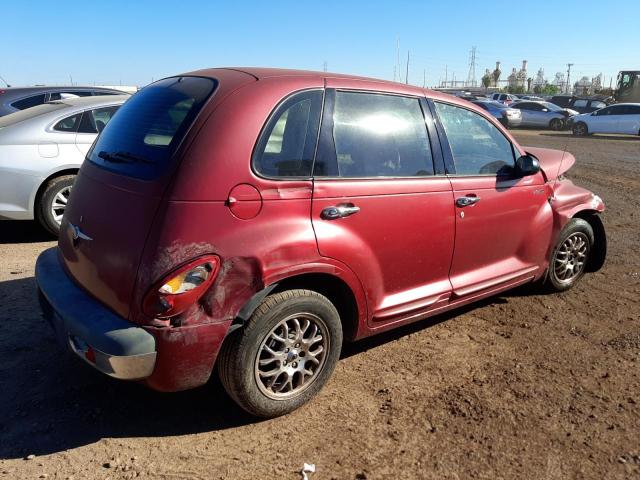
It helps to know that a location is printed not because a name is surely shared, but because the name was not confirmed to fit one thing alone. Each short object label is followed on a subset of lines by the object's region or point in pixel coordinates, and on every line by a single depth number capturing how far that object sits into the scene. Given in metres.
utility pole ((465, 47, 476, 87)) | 123.50
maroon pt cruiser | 2.53
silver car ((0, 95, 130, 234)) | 5.62
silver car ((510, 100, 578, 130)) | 27.88
